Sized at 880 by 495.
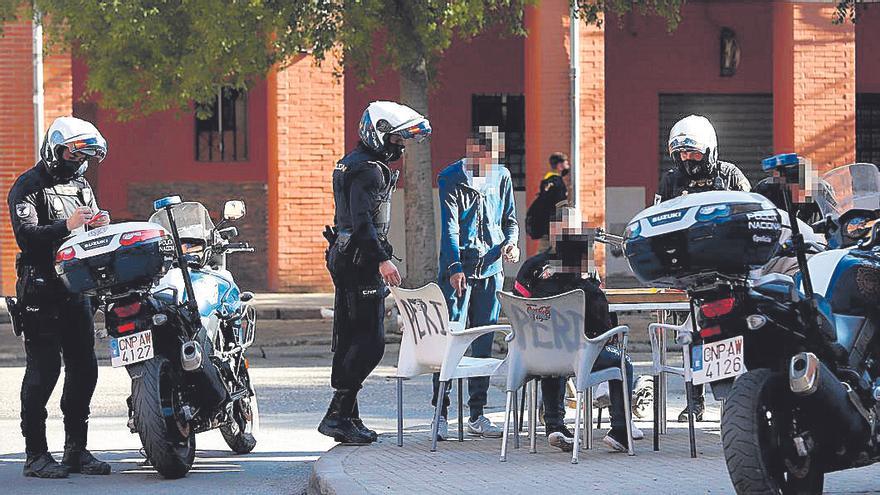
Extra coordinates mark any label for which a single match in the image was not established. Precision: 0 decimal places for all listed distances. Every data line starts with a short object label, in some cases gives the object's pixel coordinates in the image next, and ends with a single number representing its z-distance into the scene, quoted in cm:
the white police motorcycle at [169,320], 1599
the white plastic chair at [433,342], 1740
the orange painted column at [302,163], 4514
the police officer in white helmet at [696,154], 1866
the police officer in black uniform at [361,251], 1770
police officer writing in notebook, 1674
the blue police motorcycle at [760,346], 1183
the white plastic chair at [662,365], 1615
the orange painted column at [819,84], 4576
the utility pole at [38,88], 4366
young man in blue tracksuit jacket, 1873
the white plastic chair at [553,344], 1628
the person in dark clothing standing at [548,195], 3427
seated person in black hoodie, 1700
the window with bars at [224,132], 4963
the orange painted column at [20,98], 4393
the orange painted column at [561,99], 4467
